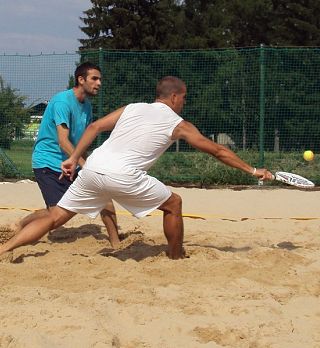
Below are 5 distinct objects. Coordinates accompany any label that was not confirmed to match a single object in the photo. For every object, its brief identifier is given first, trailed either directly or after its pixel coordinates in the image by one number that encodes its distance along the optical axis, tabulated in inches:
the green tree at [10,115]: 548.4
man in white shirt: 213.2
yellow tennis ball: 455.2
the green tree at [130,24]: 1405.0
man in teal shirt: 256.1
